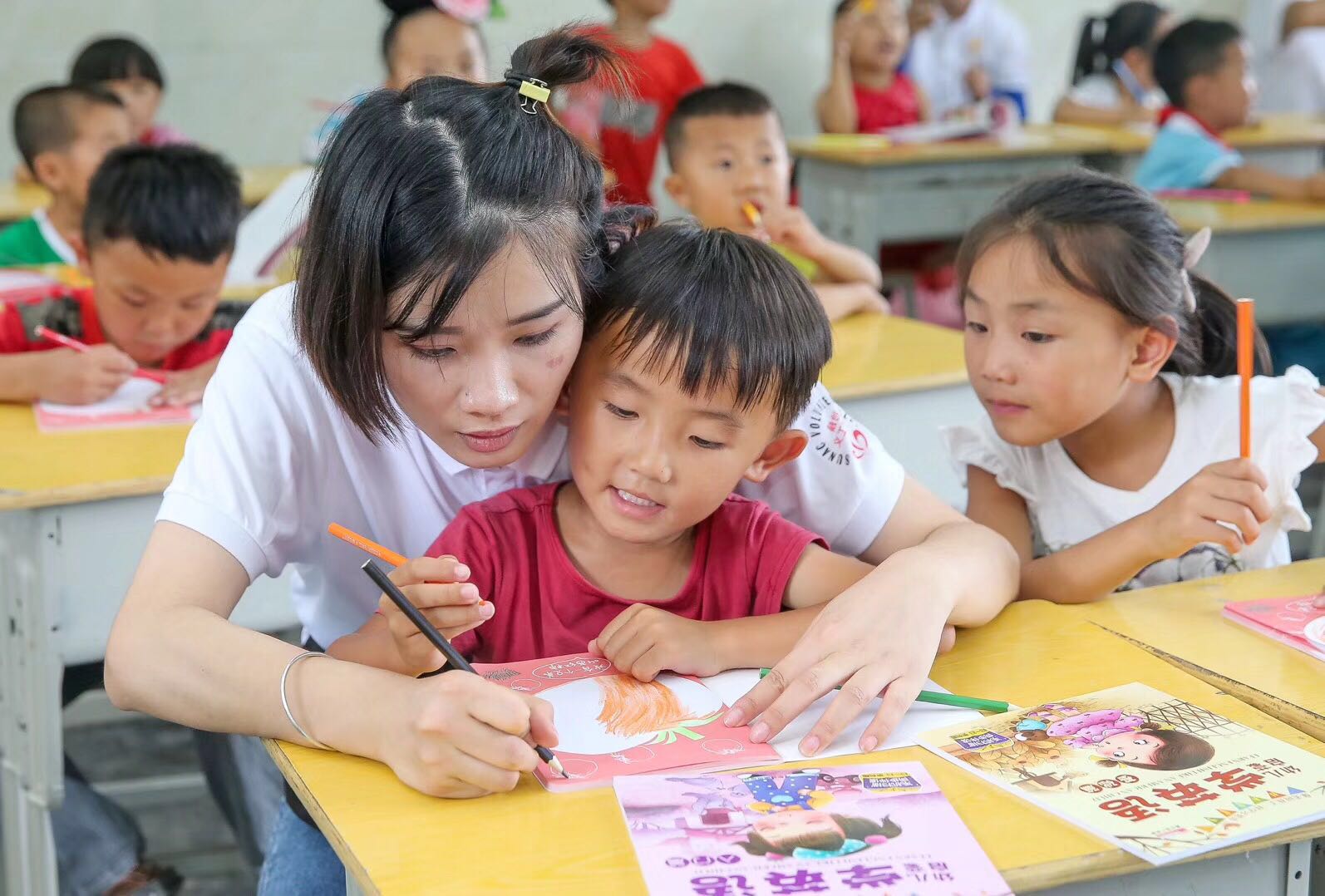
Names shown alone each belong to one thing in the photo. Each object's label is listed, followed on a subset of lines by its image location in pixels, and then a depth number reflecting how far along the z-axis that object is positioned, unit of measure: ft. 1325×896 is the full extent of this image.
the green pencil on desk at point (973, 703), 3.53
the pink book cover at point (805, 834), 2.71
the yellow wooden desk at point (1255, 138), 15.87
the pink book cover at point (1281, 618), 4.00
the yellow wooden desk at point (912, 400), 7.23
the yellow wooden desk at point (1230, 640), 3.63
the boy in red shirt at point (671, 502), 3.85
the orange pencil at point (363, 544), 3.30
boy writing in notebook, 7.37
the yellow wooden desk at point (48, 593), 5.69
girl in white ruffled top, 5.08
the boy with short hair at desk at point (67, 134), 11.89
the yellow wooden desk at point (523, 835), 2.75
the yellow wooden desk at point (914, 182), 14.94
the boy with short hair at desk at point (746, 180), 9.12
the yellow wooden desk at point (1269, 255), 11.60
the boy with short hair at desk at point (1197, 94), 13.94
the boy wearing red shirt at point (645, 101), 14.17
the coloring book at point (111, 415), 6.59
